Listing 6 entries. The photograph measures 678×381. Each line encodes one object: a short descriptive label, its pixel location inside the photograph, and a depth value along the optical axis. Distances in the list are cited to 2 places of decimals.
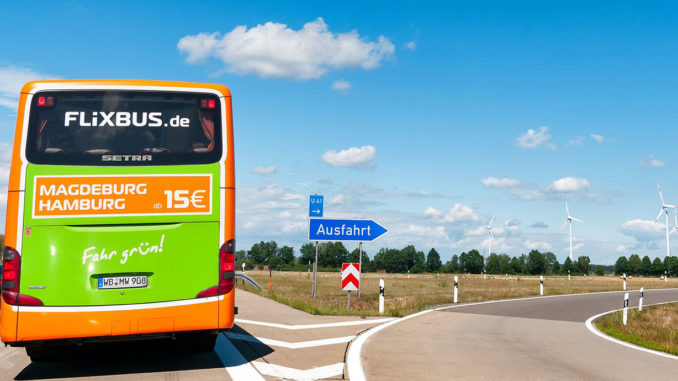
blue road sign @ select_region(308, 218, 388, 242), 18.56
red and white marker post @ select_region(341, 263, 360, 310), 16.62
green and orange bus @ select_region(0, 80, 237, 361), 7.32
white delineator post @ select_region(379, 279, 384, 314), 15.95
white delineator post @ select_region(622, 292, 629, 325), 15.58
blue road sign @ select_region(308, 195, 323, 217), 19.23
